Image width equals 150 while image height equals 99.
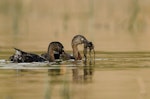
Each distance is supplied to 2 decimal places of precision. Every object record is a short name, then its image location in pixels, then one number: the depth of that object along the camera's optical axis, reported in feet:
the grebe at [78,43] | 71.80
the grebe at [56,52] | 70.95
